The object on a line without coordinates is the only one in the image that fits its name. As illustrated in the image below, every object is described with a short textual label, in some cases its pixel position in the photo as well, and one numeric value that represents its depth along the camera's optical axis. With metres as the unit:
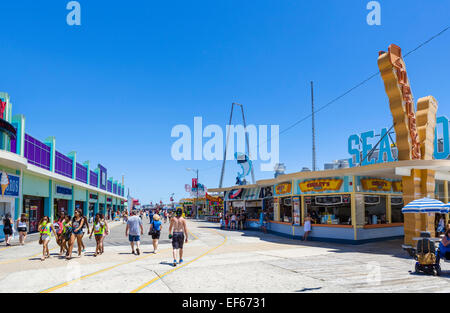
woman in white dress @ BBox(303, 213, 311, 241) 18.39
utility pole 32.41
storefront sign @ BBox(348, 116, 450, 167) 26.66
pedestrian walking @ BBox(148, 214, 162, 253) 14.16
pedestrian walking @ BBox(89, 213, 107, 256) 13.05
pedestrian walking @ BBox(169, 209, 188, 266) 10.88
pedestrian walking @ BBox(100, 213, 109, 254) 13.41
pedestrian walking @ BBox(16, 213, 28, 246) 17.67
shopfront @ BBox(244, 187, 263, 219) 28.87
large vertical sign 14.59
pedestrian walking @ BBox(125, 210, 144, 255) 13.46
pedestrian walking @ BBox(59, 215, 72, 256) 12.12
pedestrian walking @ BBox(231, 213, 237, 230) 29.16
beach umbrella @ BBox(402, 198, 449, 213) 11.66
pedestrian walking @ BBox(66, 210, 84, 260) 12.05
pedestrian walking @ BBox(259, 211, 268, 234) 24.90
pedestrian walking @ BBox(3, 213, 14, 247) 17.31
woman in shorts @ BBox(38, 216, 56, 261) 12.15
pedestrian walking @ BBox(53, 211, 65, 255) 12.47
